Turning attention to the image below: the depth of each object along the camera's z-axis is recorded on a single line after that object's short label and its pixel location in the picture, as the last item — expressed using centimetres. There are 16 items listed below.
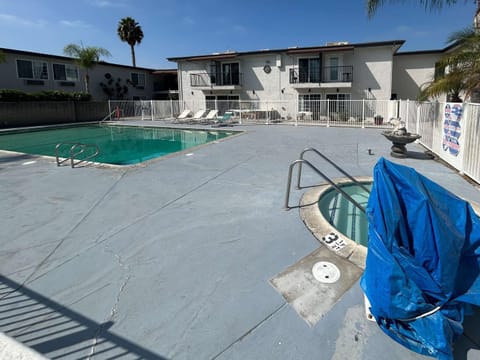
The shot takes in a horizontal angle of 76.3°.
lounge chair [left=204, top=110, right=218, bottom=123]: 2023
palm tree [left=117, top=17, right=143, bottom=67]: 3556
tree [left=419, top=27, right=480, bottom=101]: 690
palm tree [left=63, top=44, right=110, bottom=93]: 2395
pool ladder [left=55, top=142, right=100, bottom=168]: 789
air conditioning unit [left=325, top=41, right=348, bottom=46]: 2134
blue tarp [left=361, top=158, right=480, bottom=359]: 212
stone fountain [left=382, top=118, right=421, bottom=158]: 810
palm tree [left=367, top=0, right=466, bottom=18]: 770
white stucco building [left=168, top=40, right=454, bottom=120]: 2086
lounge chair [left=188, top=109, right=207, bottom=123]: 2070
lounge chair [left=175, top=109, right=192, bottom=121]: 2152
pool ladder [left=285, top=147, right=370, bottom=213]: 398
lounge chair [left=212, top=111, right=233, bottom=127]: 1997
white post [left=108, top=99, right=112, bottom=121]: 2489
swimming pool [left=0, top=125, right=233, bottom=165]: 1194
